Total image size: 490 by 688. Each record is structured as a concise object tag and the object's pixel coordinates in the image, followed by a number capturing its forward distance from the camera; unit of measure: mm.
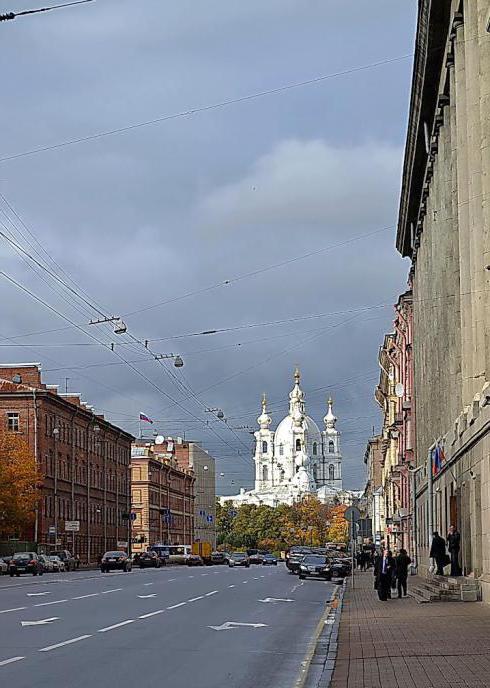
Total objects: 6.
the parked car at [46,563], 74200
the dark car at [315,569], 61656
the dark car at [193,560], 108188
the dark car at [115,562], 77375
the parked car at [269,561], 115250
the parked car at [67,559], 83438
